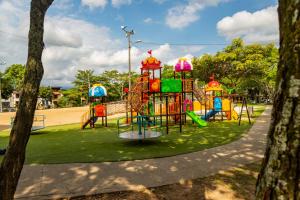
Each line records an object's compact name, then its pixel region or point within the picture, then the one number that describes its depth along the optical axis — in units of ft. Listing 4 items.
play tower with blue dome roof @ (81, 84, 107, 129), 58.13
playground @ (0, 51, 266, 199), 21.06
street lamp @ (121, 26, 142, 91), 77.39
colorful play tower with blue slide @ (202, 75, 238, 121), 63.41
